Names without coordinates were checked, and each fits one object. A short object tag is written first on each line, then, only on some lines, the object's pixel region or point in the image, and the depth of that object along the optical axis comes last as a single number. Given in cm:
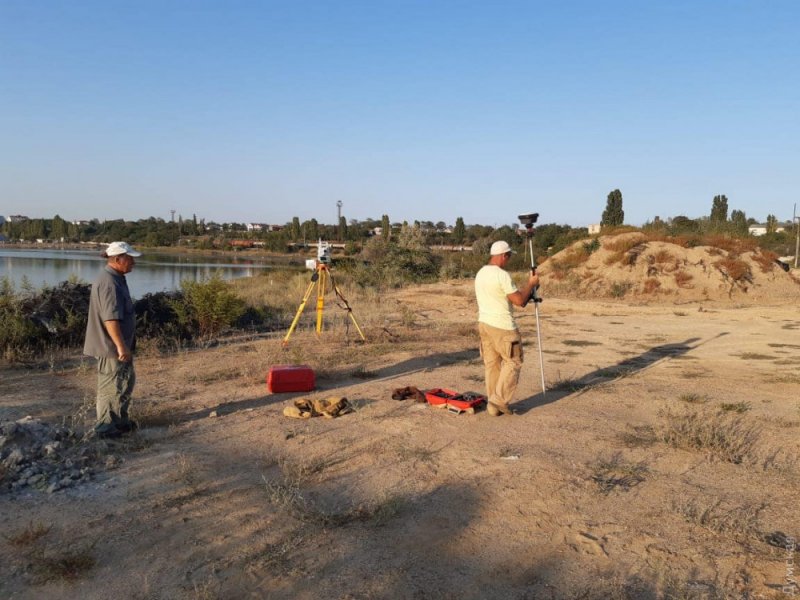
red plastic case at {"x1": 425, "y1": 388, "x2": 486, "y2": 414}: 598
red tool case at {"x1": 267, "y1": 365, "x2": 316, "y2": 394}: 673
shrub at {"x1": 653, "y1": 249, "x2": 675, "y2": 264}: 2112
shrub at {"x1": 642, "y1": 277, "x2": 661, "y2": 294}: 2017
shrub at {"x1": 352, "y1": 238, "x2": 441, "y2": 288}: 2514
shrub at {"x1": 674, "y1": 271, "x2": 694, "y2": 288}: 2003
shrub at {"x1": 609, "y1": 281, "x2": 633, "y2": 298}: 2031
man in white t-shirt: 570
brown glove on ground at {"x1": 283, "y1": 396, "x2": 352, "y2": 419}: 579
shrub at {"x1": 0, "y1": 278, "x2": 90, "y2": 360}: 860
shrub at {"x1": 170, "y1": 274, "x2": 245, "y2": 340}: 1062
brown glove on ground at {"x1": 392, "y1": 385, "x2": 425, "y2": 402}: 643
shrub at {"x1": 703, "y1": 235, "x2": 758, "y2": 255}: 2194
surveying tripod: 968
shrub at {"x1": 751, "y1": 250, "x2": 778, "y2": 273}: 2105
